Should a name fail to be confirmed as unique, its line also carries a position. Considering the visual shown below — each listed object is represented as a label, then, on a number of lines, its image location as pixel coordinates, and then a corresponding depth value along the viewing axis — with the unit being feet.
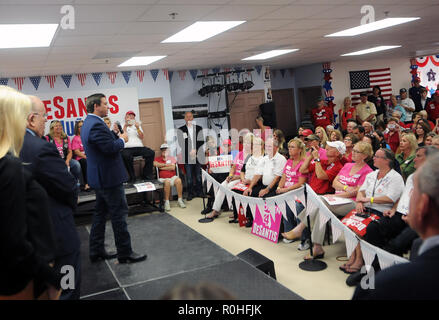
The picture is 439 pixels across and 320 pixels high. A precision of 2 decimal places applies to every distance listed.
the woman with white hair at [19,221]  4.64
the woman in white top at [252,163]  18.30
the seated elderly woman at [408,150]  14.03
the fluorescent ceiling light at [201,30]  15.71
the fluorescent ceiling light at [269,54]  26.37
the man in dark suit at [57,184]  6.56
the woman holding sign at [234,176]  19.23
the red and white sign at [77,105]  25.11
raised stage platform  9.21
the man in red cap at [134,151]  24.49
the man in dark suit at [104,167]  10.69
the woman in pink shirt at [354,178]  13.60
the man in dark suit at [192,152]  25.71
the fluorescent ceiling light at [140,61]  22.64
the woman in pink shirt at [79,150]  23.66
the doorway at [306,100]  40.42
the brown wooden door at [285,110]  40.83
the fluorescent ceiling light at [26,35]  12.94
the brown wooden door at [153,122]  27.96
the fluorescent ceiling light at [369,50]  30.98
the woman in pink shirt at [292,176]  15.51
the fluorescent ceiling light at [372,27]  19.77
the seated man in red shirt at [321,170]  14.82
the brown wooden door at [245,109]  34.22
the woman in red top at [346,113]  34.98
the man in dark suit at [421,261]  3.31
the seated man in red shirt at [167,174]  23.58
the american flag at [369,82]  39.58
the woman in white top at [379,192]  11.89
